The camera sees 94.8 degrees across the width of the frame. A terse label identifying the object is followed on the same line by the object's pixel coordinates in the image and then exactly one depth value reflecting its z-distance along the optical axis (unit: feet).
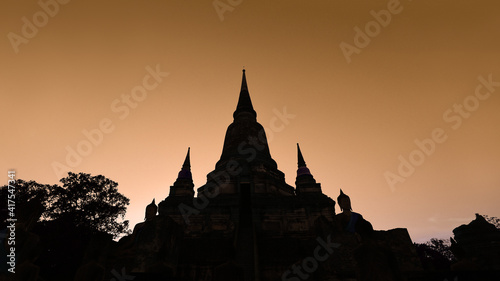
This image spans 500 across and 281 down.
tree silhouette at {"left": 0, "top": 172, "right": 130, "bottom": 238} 72.18
